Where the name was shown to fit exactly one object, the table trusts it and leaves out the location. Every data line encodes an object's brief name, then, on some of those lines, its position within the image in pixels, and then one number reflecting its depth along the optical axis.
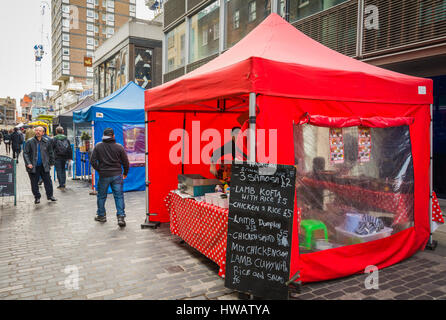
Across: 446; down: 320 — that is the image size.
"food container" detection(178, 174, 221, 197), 5.03
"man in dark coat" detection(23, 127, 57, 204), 8.28
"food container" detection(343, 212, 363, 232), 4.10
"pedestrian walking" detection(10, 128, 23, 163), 19.65
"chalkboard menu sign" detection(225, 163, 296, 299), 3.23
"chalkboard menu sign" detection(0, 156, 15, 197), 8.01
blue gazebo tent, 9.84
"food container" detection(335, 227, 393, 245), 4.01
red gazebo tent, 3.51
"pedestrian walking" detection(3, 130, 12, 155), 24.44
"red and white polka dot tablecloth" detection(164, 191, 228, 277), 4.02
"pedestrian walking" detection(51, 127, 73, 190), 10.77
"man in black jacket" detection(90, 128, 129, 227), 6.36
